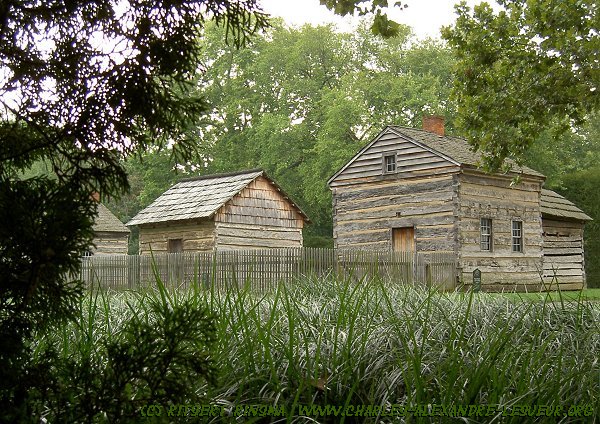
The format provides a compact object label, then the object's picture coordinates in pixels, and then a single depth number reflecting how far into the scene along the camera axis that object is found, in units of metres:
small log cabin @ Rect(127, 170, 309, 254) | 28.70
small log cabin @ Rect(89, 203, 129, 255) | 37.22
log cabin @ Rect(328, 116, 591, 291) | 25.02
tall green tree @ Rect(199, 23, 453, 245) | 43.75
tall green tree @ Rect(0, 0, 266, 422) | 2.85
